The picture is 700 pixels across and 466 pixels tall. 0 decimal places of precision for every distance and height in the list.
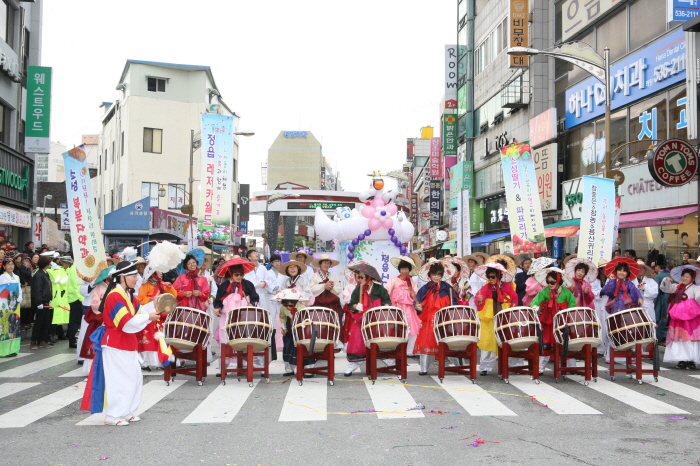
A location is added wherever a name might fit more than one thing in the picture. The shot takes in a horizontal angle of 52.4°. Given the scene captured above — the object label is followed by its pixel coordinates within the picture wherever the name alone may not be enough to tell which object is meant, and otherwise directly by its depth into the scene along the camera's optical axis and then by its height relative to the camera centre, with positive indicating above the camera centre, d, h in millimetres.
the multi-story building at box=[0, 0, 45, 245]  22500 +5398
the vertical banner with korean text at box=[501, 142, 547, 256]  15320 +1794
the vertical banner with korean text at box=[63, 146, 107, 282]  12570 +957
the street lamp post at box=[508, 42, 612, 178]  14375 +4531
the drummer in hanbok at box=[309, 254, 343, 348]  10211 -313
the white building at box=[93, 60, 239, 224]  42781 +8749
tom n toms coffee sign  14445 +2299
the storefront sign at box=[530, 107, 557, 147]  26328 +5642
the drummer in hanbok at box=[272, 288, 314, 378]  9847 -667
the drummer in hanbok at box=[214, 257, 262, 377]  10219 -287
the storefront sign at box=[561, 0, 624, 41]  22859 +9004
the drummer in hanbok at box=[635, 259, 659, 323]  12047 -192
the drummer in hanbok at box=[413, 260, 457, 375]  9906 -427
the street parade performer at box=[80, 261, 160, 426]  6867 -936
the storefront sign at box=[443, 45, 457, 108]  41500 +11416
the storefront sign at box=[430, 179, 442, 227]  49594 +5282
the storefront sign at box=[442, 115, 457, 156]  41656 +8248
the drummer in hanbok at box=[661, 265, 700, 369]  10656 -677
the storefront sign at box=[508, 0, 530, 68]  28312 +9974
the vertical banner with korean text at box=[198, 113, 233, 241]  19422 +2604
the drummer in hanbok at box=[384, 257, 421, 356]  10537 -265
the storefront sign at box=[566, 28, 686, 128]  18312 +5772
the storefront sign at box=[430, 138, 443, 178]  50666 +8444
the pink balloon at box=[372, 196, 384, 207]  15023 +1501
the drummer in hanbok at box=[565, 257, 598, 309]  10000 -18
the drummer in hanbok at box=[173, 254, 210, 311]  10242 -241
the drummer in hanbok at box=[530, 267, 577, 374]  9828 -365
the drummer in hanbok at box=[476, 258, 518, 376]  10039 -419
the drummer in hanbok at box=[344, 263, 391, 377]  10000 -420
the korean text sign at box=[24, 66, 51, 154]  23141 +5127
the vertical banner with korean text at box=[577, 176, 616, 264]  13375 +1019
